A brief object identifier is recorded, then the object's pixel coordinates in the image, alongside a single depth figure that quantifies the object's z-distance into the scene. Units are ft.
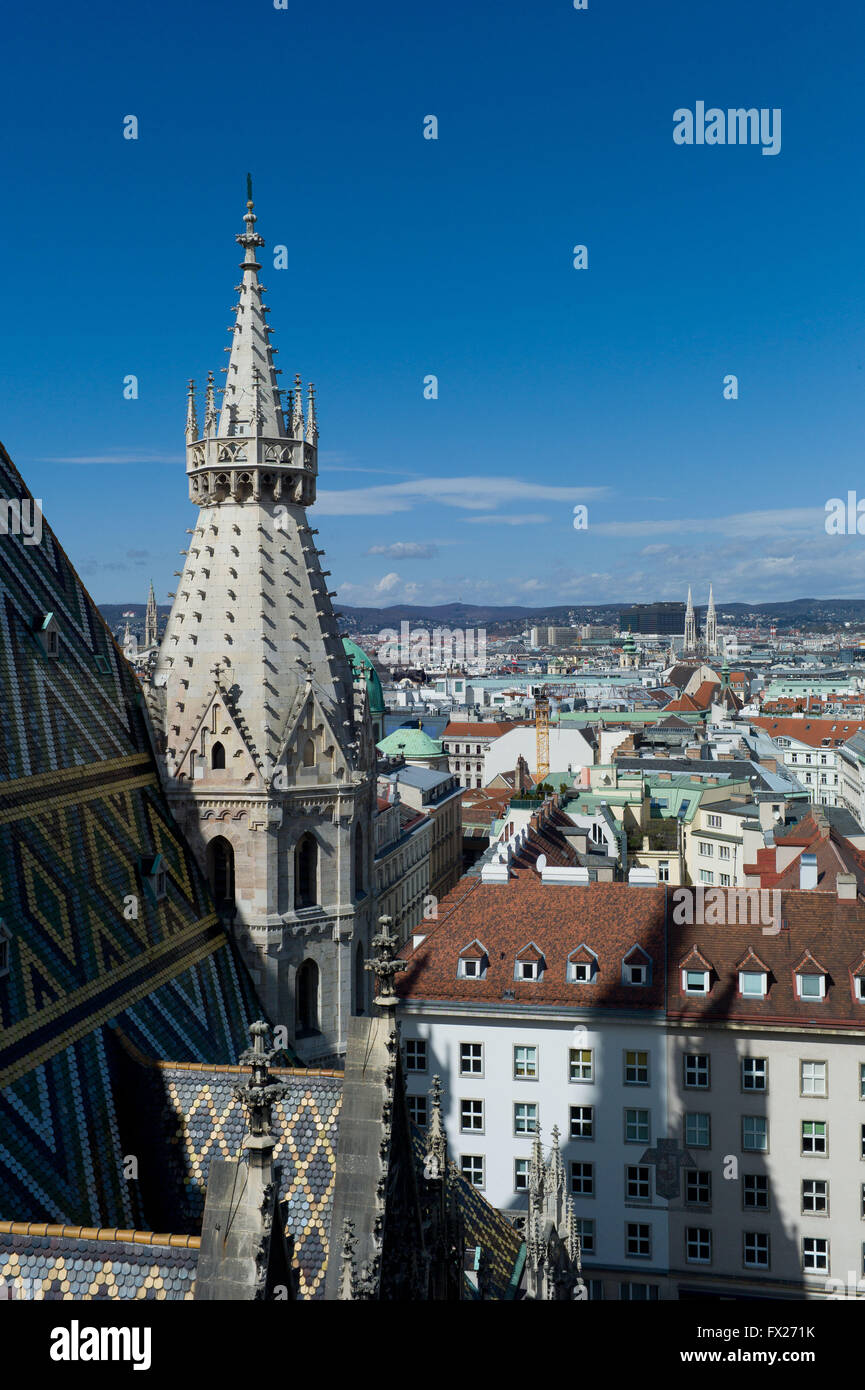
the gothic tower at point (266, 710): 90.58
